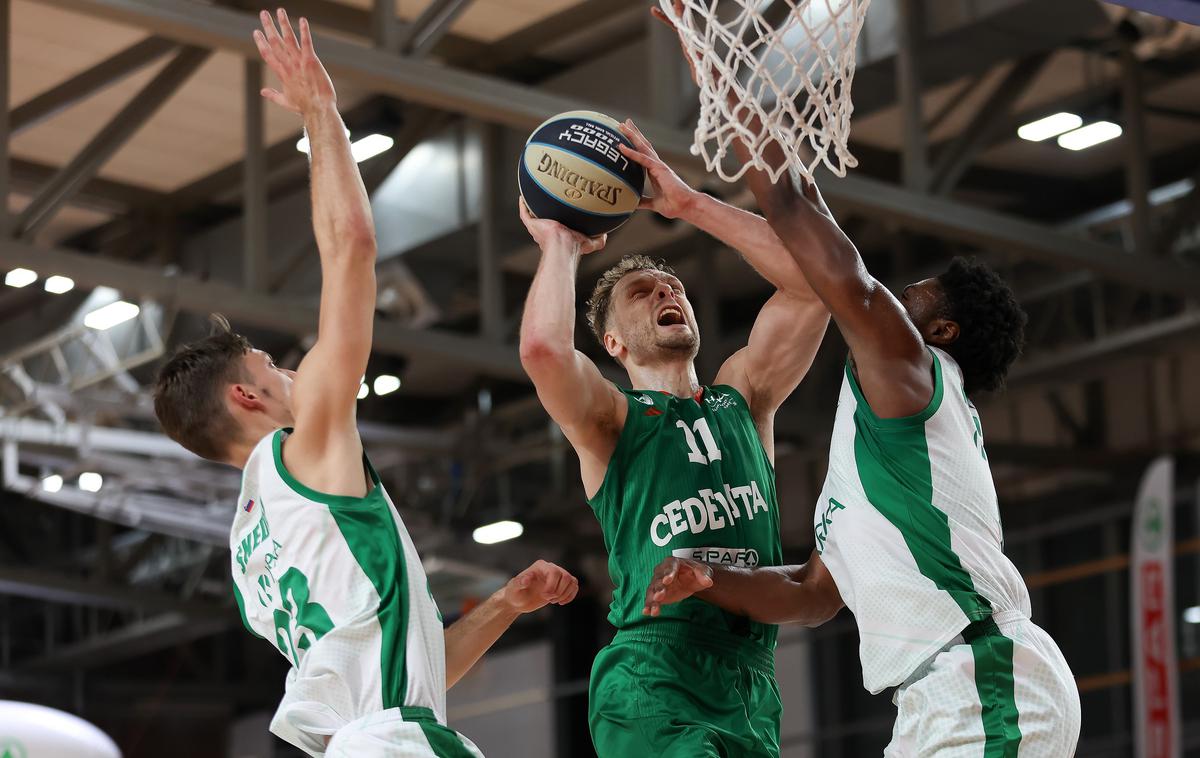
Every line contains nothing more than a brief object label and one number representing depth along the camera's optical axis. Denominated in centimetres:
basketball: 573
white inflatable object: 907
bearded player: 549
